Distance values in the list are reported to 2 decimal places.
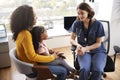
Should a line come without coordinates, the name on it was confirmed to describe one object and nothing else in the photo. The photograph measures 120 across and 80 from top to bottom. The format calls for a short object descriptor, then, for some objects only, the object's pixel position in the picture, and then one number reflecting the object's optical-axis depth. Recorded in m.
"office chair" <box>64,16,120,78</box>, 1.96
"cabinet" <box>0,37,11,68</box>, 2.65
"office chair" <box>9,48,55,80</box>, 1.61
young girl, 1.69
